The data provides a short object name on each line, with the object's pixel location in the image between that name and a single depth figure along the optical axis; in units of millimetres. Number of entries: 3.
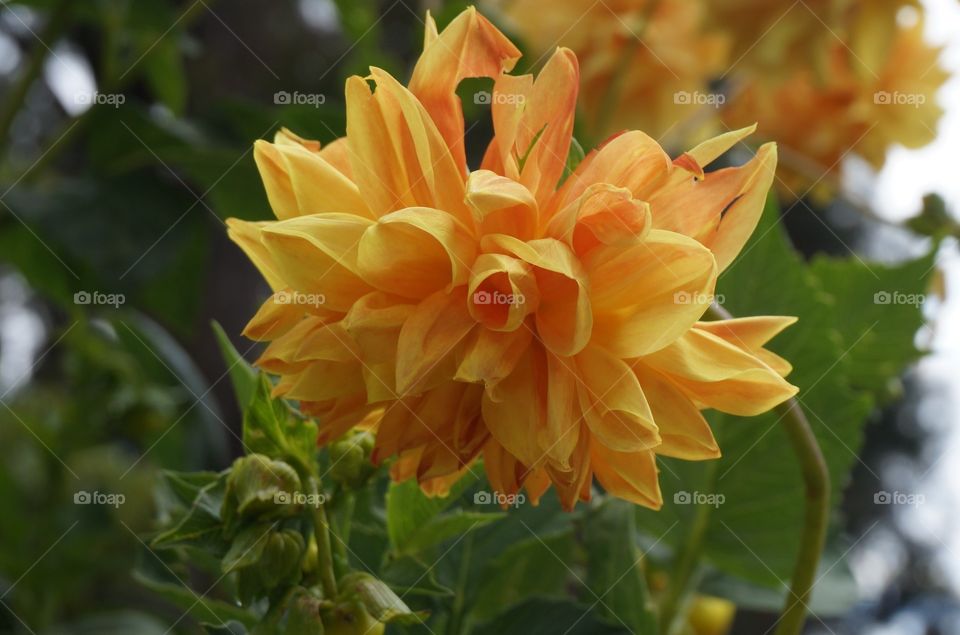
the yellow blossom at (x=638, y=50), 1417
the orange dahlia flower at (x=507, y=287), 831
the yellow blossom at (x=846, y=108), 1397
